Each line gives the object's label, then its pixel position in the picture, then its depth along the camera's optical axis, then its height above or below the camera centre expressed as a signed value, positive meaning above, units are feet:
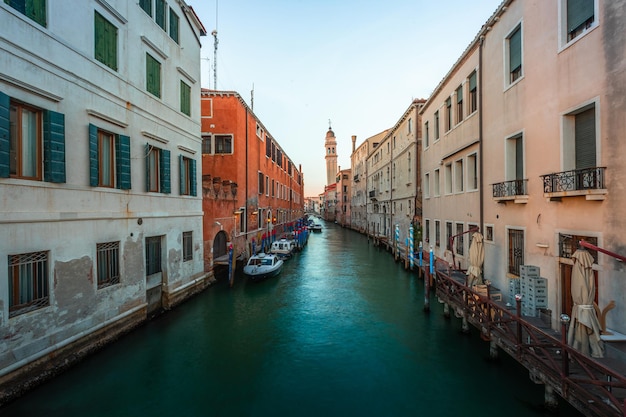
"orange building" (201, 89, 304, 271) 53.83 +6.66
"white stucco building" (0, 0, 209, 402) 20.76 +2.73
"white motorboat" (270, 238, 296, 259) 79.12 -10.22
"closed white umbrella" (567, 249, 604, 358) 17.61 -5.62
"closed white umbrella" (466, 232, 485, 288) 31.04 -5.26
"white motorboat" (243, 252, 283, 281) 55.72 -10.46
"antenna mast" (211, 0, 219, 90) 81.13 +38.54
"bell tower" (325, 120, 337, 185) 260.42 +41.93
